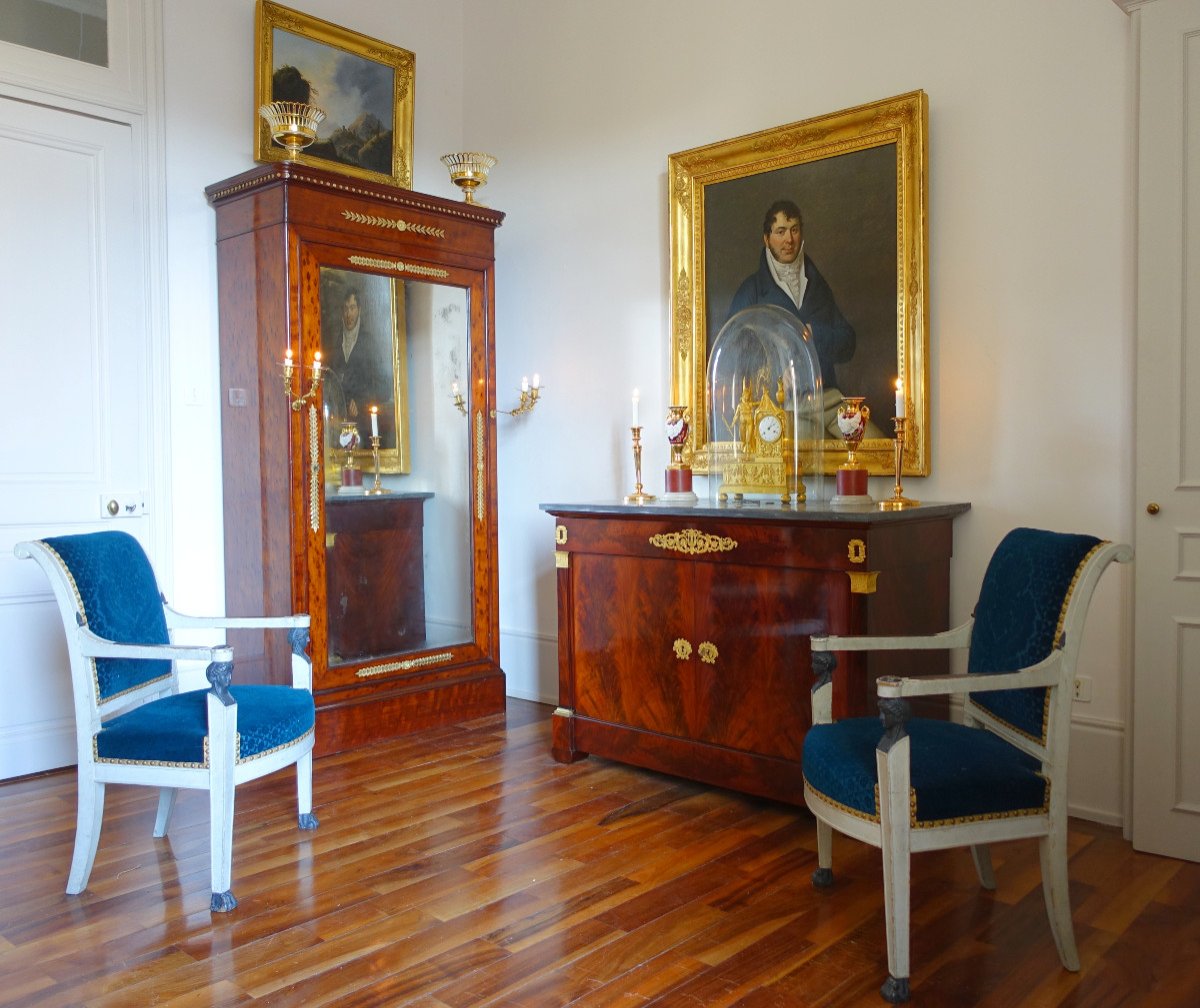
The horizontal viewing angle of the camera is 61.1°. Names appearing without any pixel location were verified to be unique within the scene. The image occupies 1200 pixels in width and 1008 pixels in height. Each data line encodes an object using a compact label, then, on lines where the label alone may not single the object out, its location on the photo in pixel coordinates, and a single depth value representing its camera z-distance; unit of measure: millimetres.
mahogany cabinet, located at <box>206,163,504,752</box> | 3902
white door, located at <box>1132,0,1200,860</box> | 2867
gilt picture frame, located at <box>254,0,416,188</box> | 4391
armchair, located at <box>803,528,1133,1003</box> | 2154
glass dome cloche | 3732
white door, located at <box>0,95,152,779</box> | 3689
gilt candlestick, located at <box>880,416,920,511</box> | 3217
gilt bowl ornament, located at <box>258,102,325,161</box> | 4004
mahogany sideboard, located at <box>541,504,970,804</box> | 3059
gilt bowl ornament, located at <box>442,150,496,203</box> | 4512
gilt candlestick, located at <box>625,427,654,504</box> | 3953
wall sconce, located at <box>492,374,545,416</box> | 4840
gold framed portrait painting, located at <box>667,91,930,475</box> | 3516
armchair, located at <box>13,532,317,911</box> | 2646
